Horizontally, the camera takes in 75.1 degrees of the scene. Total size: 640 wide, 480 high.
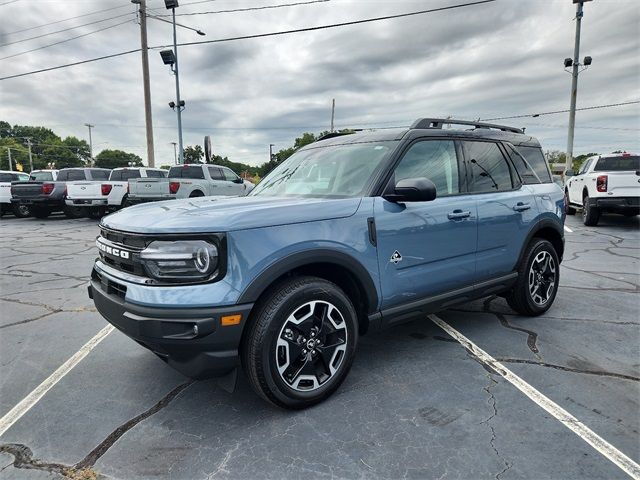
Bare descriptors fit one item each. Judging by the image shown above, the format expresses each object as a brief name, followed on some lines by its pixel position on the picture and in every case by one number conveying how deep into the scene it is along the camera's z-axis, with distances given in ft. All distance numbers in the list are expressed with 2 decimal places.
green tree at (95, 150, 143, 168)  358.23
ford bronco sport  7.57
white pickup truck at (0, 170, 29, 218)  51.39
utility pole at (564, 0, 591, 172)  67.77
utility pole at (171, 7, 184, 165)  67.56
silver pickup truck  44.88
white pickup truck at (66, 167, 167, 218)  46.11
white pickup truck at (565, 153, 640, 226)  34.09
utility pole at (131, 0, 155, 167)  66.95
